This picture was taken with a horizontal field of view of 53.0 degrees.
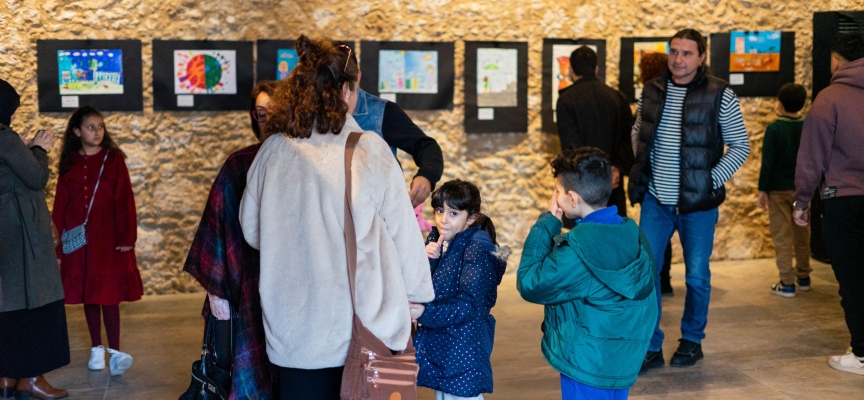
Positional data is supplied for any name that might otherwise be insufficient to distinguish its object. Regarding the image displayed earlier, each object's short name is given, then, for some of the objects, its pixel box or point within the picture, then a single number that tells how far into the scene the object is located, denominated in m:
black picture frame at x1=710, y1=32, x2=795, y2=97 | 7.78
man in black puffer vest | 4.72
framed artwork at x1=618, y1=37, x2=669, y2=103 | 7.54
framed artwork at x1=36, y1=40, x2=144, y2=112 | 6.58
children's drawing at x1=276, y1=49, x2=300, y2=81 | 6.93
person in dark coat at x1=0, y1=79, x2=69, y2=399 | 4.30
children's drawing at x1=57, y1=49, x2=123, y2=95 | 6.62
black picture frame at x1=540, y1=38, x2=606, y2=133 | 7.43
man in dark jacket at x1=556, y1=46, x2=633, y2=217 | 6.32
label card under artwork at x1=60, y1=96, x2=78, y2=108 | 6.64
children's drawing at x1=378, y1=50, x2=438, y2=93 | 7.15
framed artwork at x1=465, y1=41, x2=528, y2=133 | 7.32
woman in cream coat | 2.51
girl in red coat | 5.01
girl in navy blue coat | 3.33
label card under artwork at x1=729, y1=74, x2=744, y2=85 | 7.84
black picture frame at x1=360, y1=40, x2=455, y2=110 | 7.10
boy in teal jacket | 3.20
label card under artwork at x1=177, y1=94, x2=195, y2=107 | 6.84
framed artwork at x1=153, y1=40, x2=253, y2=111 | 6.78
